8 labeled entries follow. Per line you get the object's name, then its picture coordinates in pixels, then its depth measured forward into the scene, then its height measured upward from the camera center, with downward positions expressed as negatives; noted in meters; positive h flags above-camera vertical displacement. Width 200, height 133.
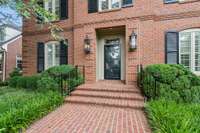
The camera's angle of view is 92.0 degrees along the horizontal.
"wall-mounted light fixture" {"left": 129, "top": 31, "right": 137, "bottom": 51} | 4.58 +1.10
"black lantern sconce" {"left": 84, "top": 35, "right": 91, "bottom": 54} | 5.09 +0.97
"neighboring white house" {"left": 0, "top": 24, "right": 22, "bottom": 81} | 10.01 +1.20
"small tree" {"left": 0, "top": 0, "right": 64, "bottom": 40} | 3.15 +1.89
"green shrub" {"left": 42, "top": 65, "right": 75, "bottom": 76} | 4.63 -0.28
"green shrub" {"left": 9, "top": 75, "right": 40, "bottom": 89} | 5.54 -1.06
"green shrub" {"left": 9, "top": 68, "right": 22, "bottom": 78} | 8.31 -0.75
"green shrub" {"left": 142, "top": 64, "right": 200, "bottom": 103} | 3.68 -0.77
